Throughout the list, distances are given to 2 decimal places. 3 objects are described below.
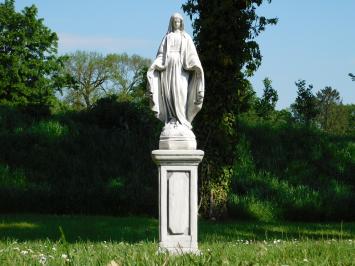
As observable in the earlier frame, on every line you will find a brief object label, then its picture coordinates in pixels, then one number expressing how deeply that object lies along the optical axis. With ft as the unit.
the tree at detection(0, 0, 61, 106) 101.04
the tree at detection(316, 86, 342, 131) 141.05
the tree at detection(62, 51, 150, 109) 139.85
